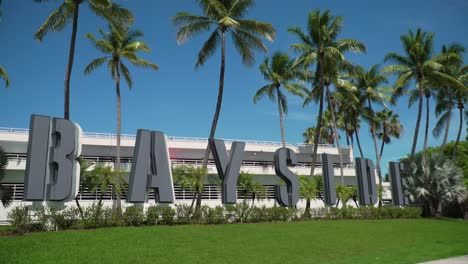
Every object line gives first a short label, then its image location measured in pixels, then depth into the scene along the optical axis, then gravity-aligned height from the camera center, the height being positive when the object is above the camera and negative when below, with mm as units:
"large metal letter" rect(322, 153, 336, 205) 32312 +2158
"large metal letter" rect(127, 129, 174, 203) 22578 +2250
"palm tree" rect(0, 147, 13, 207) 19203 +1029
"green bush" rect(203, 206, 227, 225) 24812 -485
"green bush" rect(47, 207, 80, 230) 19531 -361
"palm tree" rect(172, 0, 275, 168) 28312 +12714
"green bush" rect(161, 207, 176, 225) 23297 -412
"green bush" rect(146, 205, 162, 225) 22775 -335
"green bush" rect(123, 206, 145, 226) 21989 -367
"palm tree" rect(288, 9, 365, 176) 34844 +14117
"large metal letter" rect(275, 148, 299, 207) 29672 +1819
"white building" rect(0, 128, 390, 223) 33031 +5266
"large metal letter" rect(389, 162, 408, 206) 37656 +1859
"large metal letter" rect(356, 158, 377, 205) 34781 +2104
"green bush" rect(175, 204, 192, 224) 24156 -335
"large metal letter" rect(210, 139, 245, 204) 26266 +2598
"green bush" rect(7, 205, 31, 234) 18219 -399
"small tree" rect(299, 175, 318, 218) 33031 +1439
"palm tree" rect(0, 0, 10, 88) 23781 +8059
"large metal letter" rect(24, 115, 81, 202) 19266 +2452
